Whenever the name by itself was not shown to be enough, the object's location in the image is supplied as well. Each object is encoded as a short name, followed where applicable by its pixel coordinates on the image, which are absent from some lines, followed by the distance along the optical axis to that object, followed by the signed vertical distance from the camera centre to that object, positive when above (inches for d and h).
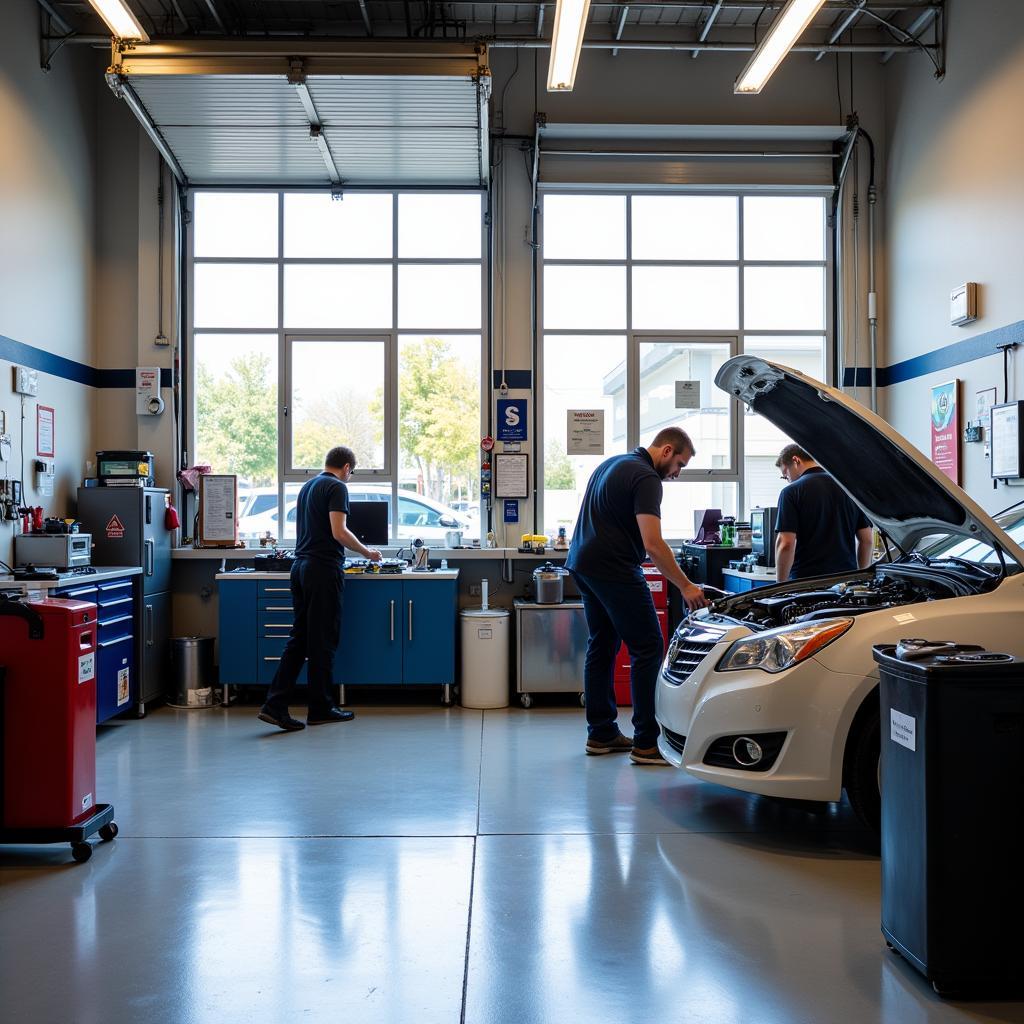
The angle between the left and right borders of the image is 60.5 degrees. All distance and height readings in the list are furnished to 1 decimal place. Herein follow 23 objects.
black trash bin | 81.7 -27.9
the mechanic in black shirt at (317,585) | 205.0 -13.9
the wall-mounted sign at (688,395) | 268.4 +39.9
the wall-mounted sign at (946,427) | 221.9 +25.2
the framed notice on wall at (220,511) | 254.7 +4.5
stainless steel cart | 233.3 -31.4
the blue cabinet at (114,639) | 199.9 -27.1
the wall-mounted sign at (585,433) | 265.7 +28.1
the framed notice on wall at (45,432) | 223.3 +24.5
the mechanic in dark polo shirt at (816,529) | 177.6 -0.7
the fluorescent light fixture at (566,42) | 177.9 +103.7
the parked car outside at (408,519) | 264.5 +2.1
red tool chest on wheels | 119.3 -25.8
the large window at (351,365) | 266.1 +48.8
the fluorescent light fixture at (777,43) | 182.4 +106.7
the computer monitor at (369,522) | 245.3 +1.2
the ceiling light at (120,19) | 181.0 +107.9
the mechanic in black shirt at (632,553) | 165.5 -5.2
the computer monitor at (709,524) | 252.5 +0.5
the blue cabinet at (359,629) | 232.2 -27.2
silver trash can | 232.8 -39.7
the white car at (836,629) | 113.8 -14.2
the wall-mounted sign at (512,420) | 262.2 +31.6
